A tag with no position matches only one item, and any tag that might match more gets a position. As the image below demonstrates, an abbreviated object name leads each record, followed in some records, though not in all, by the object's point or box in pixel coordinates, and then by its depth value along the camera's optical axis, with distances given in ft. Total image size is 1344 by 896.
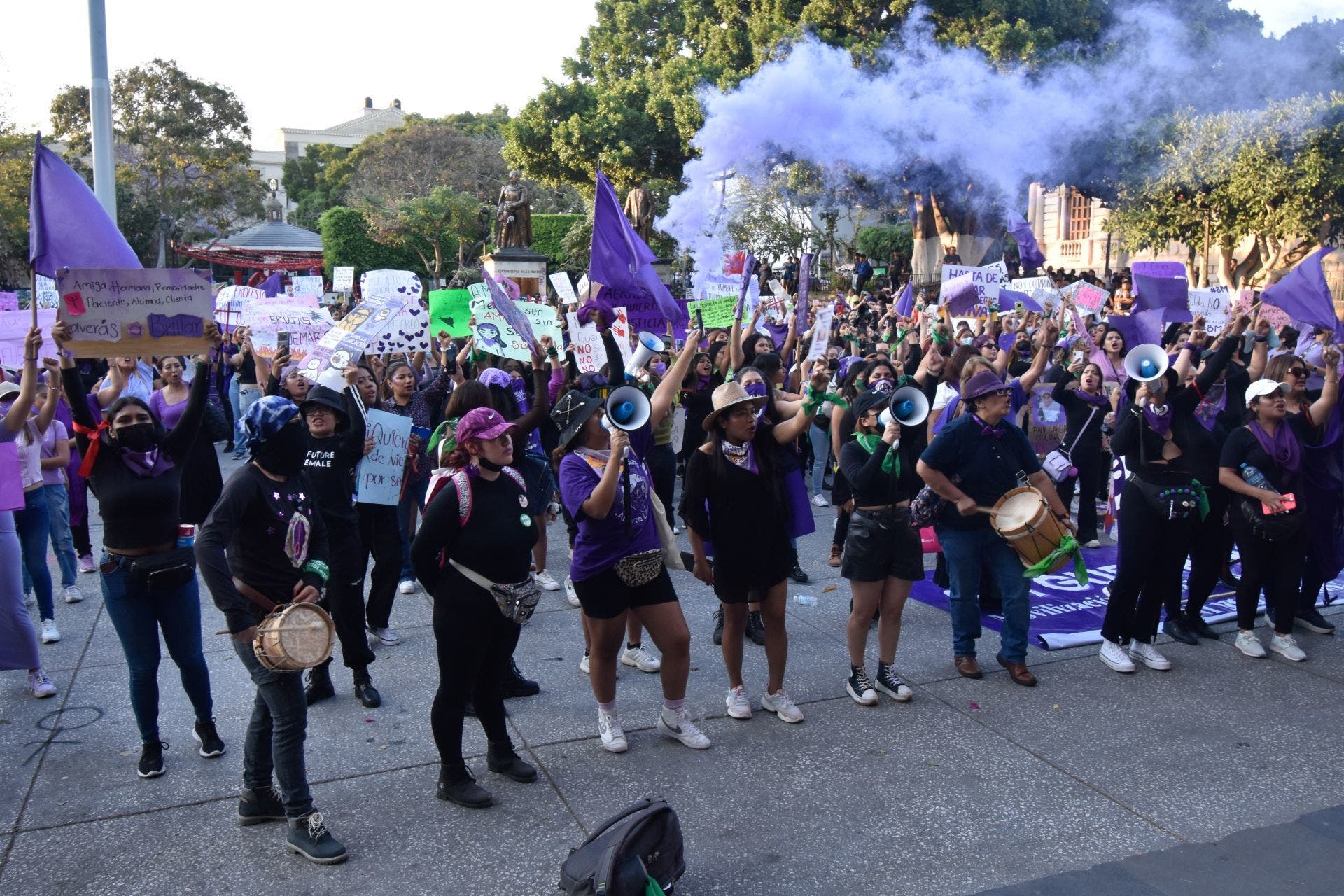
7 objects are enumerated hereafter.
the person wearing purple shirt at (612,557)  15.17
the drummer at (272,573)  12.87
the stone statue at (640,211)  71.92
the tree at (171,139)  124.67
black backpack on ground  10.97
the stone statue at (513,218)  72.64
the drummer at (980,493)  18.01
